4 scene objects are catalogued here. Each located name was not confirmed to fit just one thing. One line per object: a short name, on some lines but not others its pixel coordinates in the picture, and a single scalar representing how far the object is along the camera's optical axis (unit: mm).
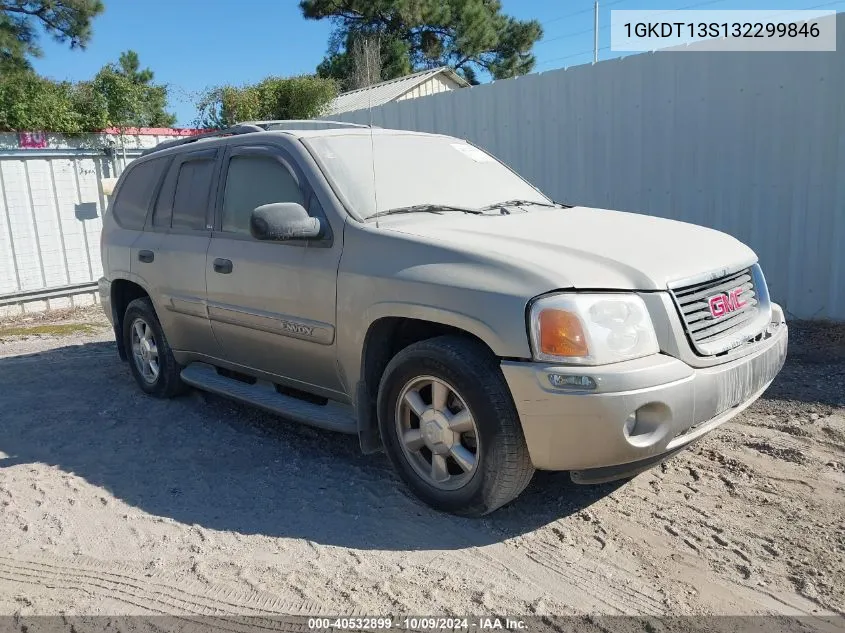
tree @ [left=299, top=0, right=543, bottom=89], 29188
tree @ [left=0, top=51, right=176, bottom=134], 11383
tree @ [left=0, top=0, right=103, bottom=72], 12547
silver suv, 3092
